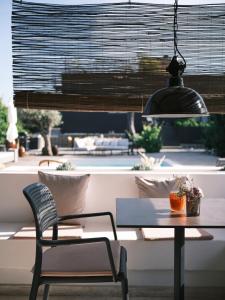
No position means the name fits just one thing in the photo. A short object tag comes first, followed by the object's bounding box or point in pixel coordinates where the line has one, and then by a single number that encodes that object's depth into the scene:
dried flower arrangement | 2.61
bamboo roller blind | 4.29
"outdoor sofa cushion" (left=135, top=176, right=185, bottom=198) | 3.83
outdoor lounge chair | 2.39
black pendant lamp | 2.57
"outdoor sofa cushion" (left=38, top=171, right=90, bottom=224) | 3.81
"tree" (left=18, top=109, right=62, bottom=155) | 15.58
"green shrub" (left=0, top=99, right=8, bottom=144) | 13.71
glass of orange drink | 2.72
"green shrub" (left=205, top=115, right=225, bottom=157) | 15.32
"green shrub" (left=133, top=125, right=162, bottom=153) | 15.03
